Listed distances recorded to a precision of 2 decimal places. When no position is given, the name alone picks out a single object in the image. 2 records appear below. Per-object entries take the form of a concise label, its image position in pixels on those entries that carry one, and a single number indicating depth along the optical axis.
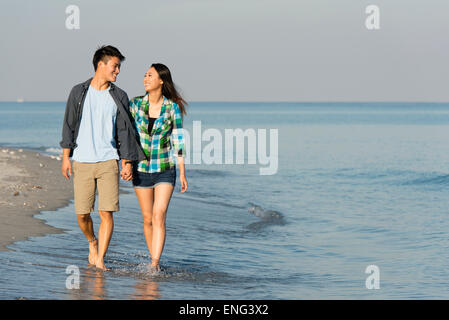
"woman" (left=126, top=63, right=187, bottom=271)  13.10
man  12.44
